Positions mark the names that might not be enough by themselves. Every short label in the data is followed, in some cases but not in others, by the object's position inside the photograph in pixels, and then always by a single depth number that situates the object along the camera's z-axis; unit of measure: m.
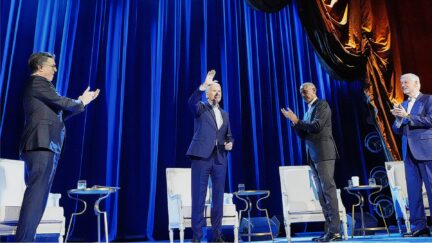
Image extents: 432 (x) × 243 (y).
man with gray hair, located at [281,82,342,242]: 3.30
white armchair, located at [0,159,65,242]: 2.78
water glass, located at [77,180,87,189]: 3.46
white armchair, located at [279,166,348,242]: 3.83
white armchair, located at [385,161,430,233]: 4.29
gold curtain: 5.34
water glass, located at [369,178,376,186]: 4.53
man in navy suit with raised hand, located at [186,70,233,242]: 3.06
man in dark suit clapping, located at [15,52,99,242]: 2.28
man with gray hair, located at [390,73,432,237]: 3.53
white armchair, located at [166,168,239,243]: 3.50
